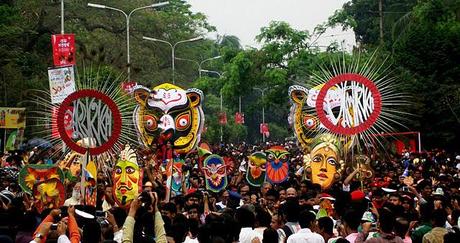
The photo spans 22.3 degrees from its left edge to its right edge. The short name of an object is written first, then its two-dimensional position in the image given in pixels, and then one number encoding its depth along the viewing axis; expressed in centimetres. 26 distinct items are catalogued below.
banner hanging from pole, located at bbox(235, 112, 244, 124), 7412
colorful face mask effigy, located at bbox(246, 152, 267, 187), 2203
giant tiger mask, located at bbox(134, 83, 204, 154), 2631
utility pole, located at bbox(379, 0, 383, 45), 5796
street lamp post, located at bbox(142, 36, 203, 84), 5598
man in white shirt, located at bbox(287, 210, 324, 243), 1059
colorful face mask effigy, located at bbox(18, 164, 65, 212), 1470
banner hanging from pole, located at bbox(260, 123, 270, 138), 7265
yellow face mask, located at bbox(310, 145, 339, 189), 2172
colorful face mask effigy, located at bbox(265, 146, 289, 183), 2267
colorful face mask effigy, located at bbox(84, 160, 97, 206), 1600
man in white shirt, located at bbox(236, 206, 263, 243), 1118
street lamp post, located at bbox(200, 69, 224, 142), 6976
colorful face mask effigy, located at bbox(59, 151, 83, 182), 1977
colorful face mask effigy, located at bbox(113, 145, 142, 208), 1723
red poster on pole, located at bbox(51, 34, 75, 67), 3139
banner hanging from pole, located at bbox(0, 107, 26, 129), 3409
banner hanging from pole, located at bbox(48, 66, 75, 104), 2723
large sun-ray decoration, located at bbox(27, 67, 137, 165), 1623
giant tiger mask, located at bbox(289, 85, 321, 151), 2852
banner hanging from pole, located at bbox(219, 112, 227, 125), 6912
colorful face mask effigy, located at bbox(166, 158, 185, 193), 2081
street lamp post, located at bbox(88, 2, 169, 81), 4877
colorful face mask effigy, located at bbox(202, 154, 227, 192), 2141
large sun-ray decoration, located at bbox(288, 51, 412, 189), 2017
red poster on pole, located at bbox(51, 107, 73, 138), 1664
